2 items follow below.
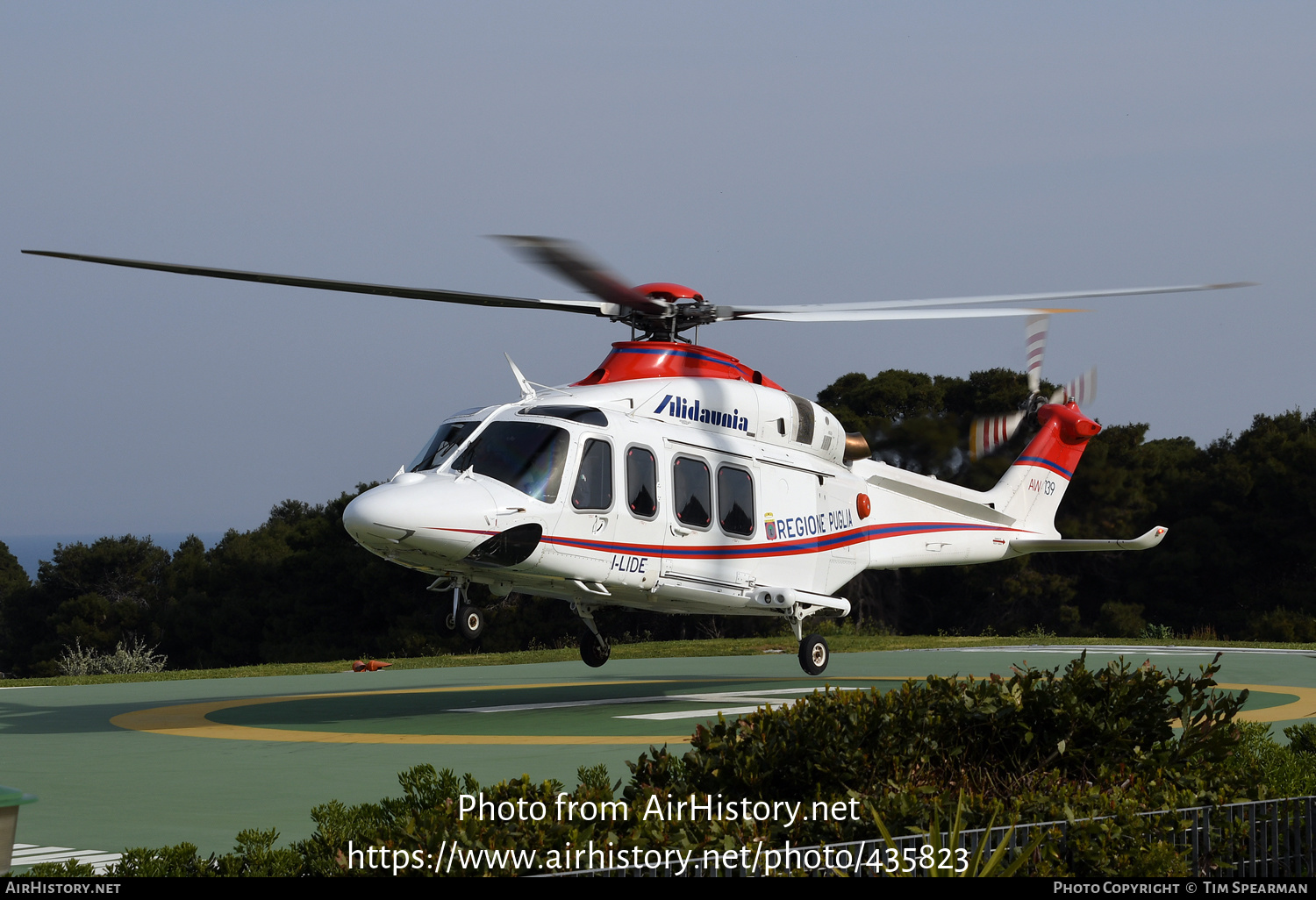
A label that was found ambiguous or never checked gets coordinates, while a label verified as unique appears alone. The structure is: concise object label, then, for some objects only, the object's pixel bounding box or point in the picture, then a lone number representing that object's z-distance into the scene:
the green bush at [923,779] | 11.60
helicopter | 28.62
